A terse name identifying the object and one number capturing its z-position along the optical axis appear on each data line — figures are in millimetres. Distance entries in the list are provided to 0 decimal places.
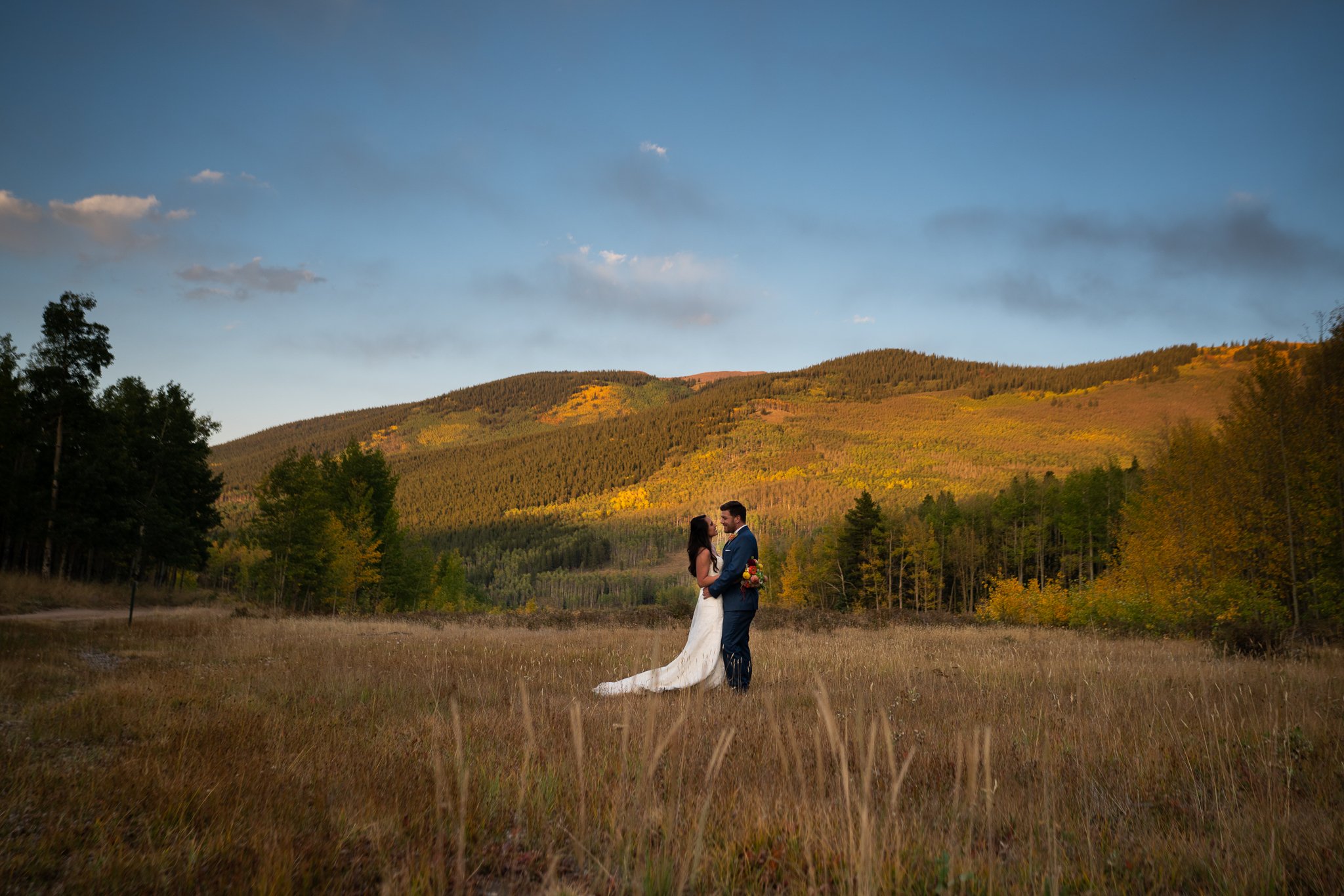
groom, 7961
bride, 8336
